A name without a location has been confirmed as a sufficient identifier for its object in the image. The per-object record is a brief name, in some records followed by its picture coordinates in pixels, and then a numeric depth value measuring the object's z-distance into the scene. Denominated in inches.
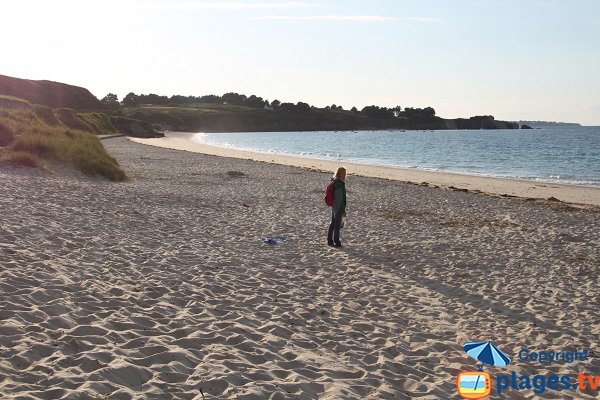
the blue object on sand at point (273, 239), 506.6
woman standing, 498.0
